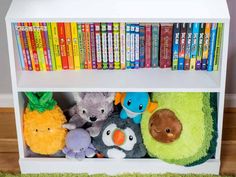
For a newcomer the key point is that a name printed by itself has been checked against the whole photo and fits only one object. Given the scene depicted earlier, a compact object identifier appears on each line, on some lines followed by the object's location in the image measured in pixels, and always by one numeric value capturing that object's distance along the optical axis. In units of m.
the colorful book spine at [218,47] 1.85
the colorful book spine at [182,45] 1.86
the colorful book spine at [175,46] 1.87
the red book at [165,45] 1.88
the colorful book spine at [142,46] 1.88
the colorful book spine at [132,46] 1.87
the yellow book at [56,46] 1.87
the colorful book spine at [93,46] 1.88
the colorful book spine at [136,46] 1.88
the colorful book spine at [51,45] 1.87
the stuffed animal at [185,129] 1.92
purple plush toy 1.97
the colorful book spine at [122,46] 1.87
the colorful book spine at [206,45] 1.85
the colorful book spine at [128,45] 1.87
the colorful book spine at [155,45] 1.88
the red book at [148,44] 1.88
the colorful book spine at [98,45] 1.87
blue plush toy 1.95
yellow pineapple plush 1.97
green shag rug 1.98
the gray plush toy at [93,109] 1.97
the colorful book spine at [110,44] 1.87
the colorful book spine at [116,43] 1.87
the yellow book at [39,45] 1.87
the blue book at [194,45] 1.85
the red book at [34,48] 1.87
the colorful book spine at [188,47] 1.86
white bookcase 1.75
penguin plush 1.97
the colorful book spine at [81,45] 1.87
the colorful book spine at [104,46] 1.87
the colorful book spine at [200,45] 1.85
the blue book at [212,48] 1.85
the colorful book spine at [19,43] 1.87
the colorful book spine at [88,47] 1.88
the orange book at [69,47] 1.87
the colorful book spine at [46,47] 1.87
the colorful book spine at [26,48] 1.88
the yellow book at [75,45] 1.87
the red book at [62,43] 1.87
